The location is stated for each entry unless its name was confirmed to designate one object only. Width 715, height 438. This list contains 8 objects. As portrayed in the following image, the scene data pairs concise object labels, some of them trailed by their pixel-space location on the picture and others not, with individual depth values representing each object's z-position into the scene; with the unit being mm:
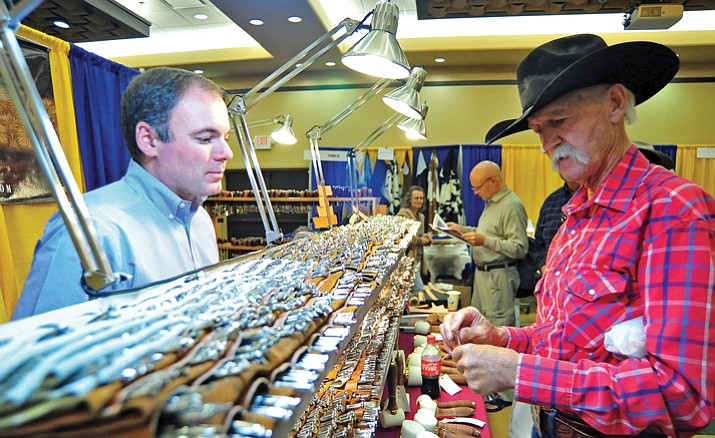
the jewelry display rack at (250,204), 5875
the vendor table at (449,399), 2137
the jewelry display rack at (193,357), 420
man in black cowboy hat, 1169
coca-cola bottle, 2682
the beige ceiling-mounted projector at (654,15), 4953
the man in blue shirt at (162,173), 1437
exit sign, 8898
